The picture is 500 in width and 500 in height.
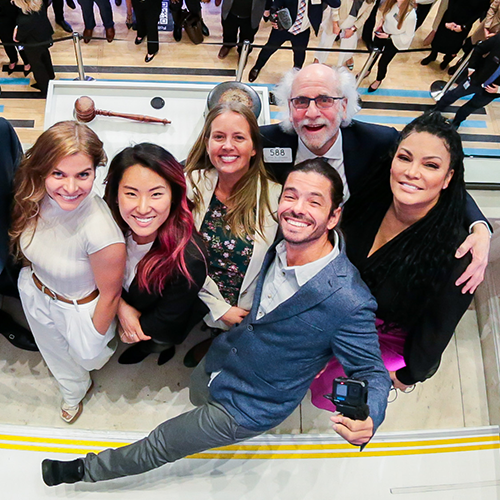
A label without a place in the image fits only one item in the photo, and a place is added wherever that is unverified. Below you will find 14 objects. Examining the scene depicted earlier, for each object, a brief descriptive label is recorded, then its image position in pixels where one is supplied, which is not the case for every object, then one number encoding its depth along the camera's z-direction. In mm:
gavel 3334
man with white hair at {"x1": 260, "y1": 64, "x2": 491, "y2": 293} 2467
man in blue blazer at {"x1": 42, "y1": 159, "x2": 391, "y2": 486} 1947
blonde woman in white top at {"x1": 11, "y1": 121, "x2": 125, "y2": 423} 1923
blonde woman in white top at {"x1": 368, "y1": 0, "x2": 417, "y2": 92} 4594
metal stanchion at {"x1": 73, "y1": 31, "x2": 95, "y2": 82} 3641
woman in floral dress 2307
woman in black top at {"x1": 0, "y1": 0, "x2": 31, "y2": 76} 4465
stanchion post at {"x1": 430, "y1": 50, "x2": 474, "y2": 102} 4367
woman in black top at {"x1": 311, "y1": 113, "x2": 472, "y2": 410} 2031
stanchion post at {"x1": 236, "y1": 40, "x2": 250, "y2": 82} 3871
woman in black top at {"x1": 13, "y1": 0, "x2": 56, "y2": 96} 4020
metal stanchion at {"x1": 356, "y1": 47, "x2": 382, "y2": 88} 3819
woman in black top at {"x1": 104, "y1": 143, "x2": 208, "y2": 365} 2002
